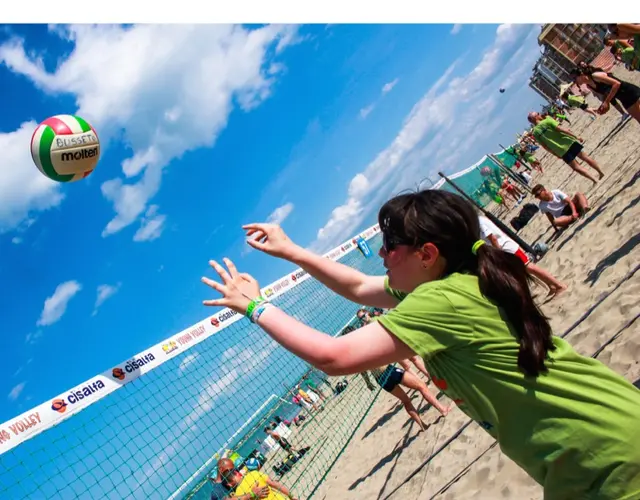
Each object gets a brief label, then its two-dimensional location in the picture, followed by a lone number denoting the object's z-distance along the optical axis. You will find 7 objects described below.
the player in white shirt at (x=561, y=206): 8.29
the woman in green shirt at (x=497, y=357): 1.34
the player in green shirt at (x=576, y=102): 10.34
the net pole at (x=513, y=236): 8.35
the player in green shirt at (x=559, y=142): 8.74
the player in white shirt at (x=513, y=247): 5.50
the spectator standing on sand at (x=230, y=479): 4.77
